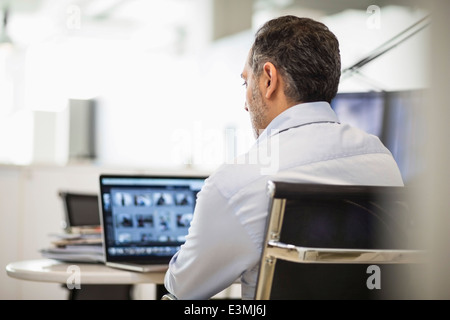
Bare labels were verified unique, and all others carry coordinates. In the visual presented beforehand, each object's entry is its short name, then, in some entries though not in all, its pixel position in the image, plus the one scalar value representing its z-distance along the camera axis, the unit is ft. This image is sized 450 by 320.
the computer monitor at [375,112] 8.02
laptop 5.49
